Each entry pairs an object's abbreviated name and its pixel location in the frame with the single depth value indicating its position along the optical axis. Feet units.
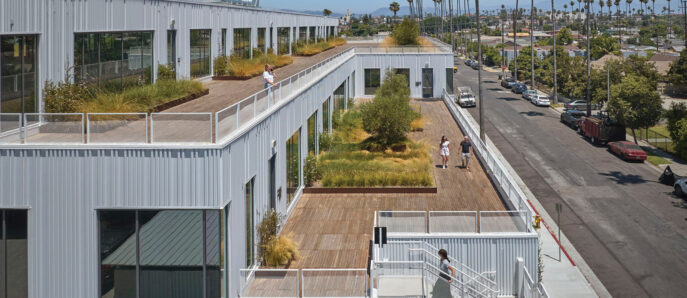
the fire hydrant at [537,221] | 91.81
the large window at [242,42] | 124.19
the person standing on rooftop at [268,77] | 71.20
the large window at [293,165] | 72.84
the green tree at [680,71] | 277.44
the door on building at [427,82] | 193.26
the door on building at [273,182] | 62.42
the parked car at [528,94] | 260.23
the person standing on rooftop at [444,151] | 96.06
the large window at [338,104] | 127.03
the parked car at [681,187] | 118.41
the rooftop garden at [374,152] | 84.84
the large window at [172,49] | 89.55
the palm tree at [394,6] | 541.50
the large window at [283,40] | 168.55
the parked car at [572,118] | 192.09
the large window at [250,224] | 52.34
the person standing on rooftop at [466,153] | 93.25
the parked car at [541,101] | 245.86
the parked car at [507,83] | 306.06
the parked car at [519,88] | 281.50
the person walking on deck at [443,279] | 53.62
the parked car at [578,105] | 230.85
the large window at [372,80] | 190.08
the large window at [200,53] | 99.14
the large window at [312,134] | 92.68
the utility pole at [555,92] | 254.47
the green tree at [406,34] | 234.79
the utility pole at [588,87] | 205.77
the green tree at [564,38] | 611.06
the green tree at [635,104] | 167.32
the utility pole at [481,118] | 150.73
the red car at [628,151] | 150.92
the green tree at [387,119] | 112.06
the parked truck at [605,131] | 169.78
